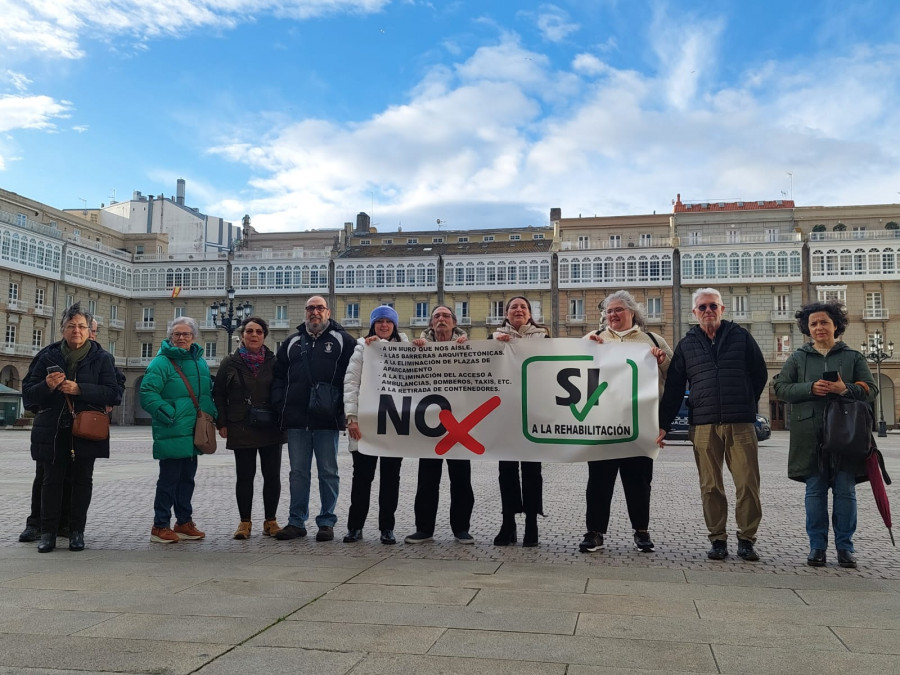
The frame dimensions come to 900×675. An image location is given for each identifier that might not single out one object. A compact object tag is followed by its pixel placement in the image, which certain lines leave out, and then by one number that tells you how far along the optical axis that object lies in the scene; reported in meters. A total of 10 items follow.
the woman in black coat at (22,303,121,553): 6.75
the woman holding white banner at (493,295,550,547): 6.83
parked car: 26.61
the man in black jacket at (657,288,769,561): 6.32
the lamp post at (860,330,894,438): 40.91
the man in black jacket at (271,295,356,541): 7.17
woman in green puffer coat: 7.11
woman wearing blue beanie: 7.09
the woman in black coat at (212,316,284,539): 7.27
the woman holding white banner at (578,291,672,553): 6.59
